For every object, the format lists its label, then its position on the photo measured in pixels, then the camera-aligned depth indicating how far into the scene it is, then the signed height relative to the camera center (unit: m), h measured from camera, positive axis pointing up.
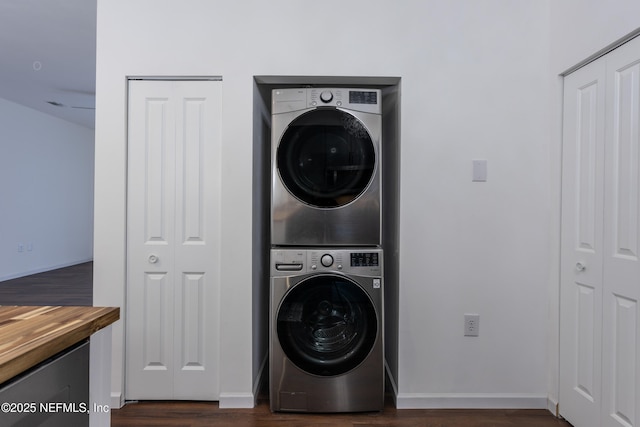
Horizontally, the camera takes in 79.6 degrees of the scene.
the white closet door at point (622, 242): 1.68 -0.12
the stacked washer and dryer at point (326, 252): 2.15 -0.23
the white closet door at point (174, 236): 2.27 -0.16
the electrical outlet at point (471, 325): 2.24 -0.65
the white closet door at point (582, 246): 1.89 -0.17
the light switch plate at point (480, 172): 2.24 +0.24
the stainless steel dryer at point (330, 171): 2.20 +0.24
